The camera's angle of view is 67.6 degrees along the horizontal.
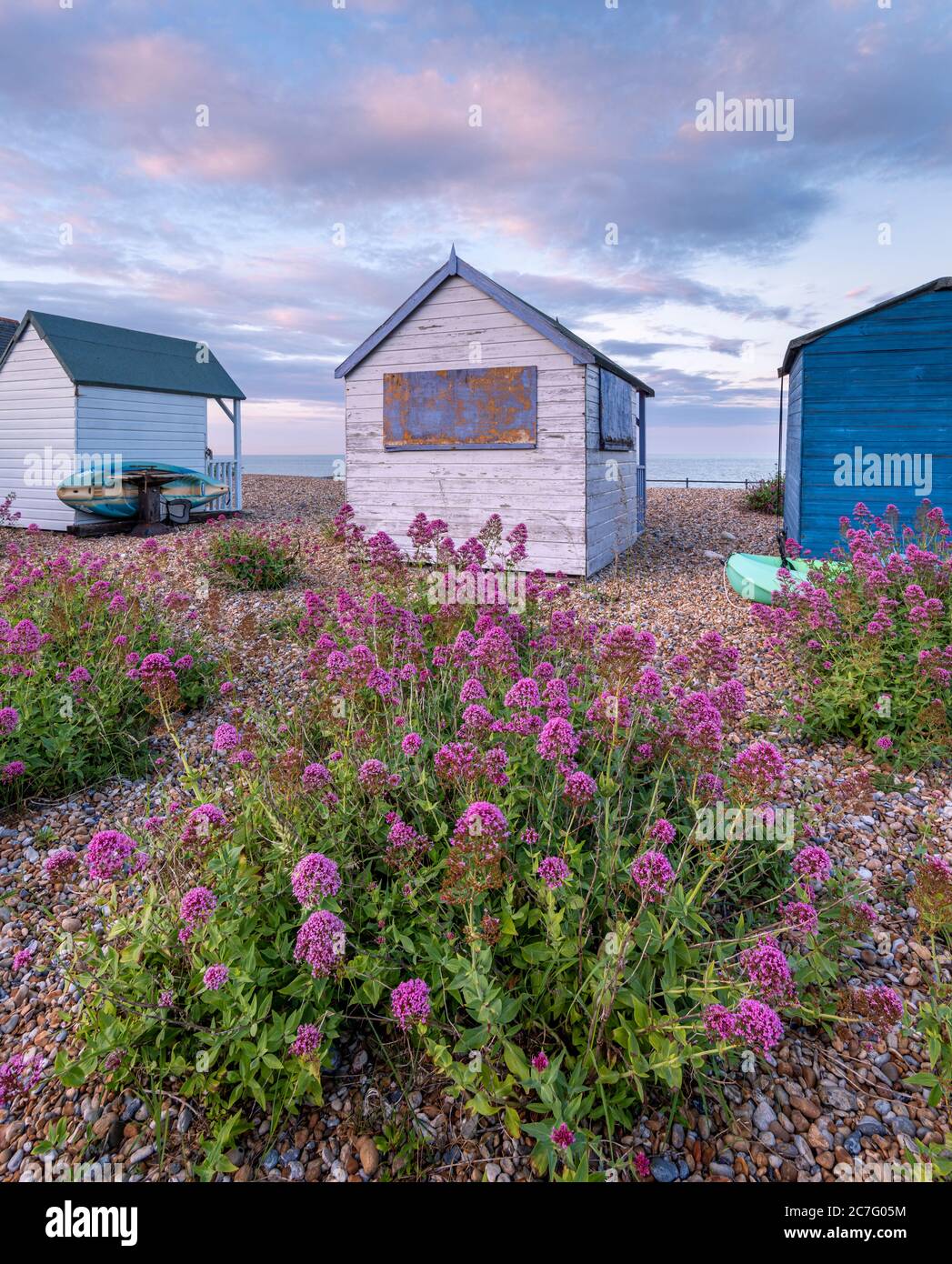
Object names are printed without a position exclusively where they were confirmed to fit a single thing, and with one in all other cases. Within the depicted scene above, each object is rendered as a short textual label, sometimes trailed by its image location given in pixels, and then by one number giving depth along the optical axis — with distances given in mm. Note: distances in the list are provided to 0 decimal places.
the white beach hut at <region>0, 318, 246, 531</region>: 16906
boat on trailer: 16266
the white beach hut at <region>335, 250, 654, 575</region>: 11258
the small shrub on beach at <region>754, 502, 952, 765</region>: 5059
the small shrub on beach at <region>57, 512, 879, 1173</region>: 2443
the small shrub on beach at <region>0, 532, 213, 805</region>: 5008
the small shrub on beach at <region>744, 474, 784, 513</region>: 20062
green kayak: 9555
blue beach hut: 10672
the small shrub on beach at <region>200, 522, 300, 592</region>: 10430
